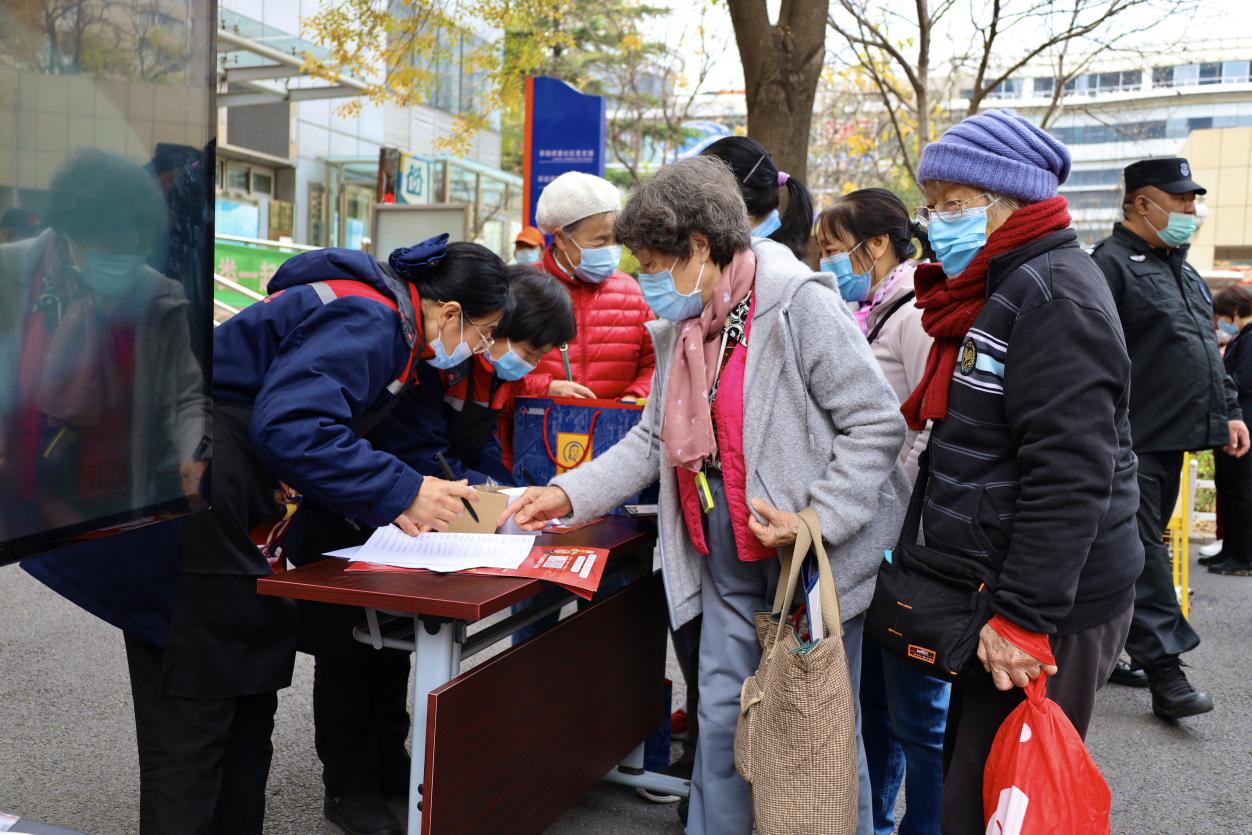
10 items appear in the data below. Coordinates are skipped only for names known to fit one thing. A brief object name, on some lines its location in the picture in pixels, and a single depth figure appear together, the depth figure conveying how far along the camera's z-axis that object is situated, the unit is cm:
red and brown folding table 201
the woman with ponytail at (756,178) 298
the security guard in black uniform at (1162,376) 388
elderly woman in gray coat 224
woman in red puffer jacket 368
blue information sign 802
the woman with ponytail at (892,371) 248
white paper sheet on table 229
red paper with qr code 220
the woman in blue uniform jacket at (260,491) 214
